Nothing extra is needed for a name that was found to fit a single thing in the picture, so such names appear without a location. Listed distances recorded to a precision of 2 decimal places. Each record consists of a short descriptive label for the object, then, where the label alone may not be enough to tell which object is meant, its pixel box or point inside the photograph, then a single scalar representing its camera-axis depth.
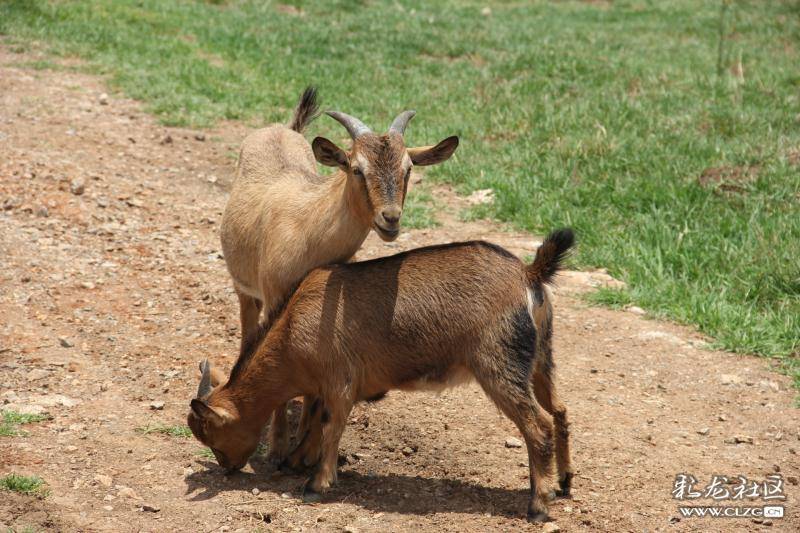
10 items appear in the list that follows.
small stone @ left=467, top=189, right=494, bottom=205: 19.28
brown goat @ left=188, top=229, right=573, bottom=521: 10.04
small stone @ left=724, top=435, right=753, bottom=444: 11.86
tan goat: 10.59
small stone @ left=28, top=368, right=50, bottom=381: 12.53
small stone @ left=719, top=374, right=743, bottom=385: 13.28
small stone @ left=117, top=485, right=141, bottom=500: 10.14
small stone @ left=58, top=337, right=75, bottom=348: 13.45
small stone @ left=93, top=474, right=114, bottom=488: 10.32
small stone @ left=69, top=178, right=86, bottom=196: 17.56
